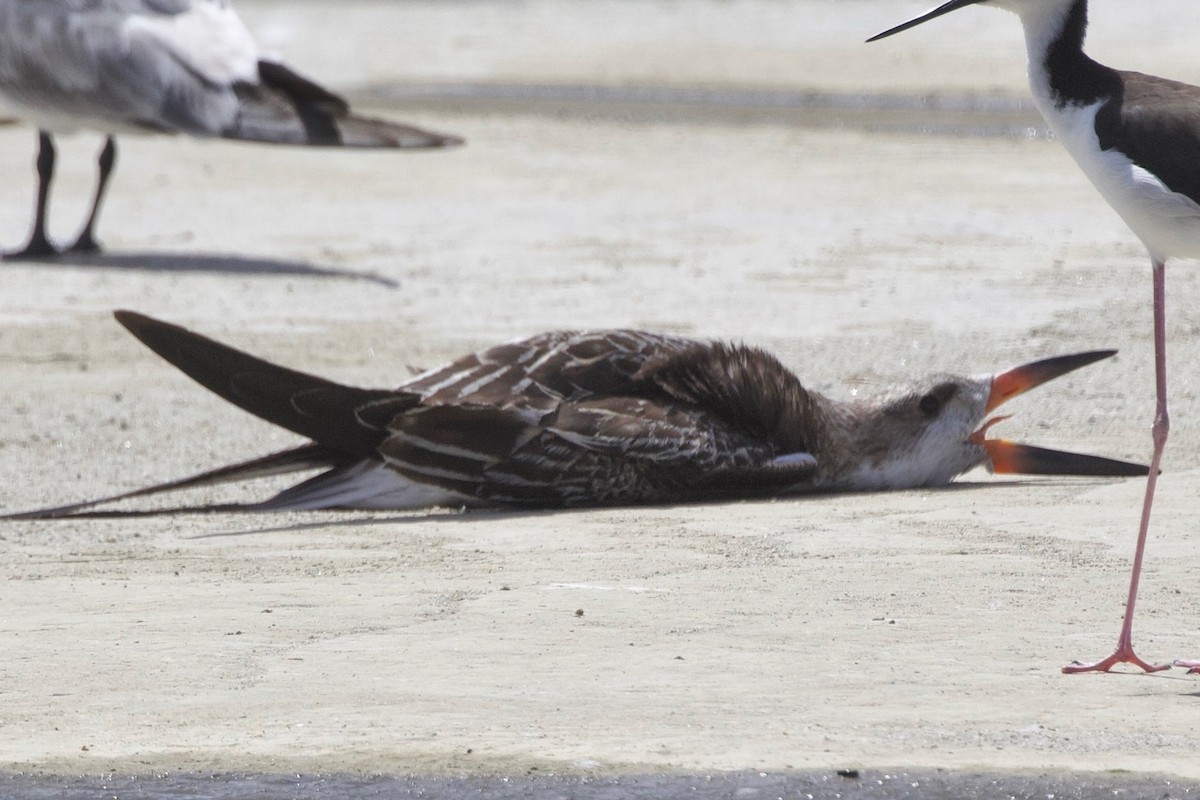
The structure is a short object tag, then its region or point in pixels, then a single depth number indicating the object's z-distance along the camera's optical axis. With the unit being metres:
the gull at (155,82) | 23.95
